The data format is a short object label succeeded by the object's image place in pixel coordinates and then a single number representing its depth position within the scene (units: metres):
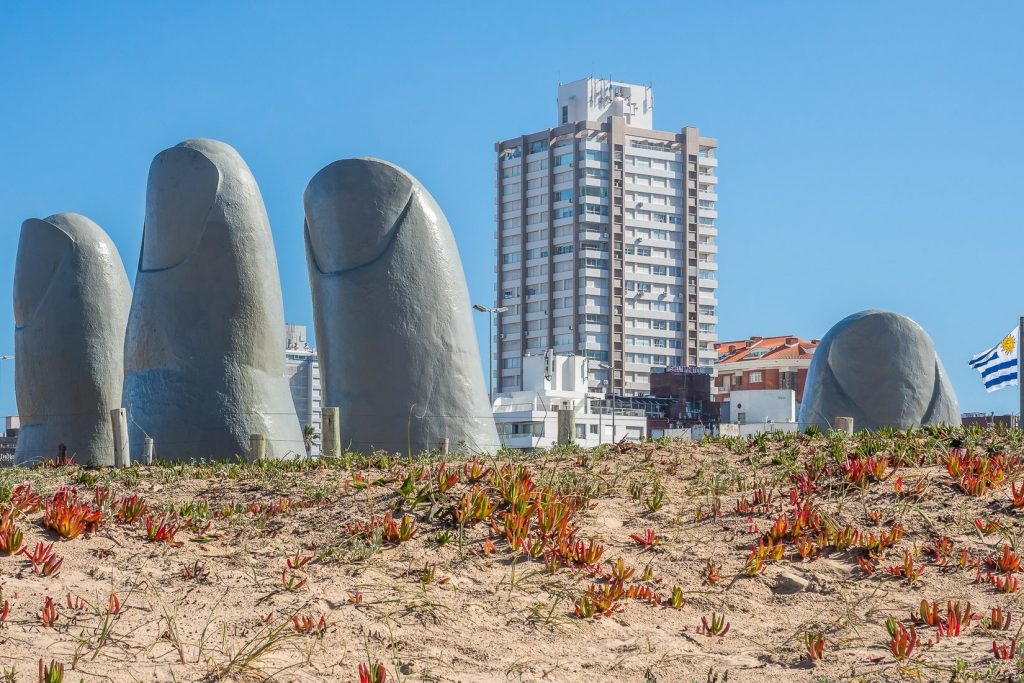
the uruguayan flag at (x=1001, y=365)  36.84
